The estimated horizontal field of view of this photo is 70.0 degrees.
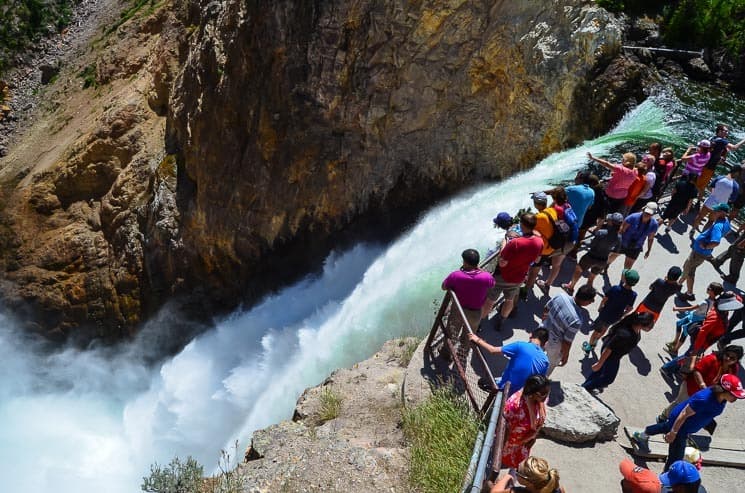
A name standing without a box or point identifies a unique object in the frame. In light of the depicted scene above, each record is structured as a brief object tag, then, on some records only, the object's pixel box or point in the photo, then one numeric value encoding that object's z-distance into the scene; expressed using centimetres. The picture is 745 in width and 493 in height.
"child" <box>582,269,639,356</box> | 570
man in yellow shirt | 643
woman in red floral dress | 402
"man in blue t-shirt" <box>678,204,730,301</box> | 700
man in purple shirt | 548
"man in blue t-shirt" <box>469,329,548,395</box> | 454
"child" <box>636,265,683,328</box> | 579
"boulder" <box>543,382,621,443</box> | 502
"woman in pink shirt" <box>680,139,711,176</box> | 895
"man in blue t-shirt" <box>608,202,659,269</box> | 704
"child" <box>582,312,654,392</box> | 531
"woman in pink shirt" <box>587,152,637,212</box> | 786
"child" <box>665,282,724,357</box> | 600
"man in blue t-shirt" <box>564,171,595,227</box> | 711
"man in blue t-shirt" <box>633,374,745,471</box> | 438
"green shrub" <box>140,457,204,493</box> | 525
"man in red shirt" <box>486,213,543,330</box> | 582
